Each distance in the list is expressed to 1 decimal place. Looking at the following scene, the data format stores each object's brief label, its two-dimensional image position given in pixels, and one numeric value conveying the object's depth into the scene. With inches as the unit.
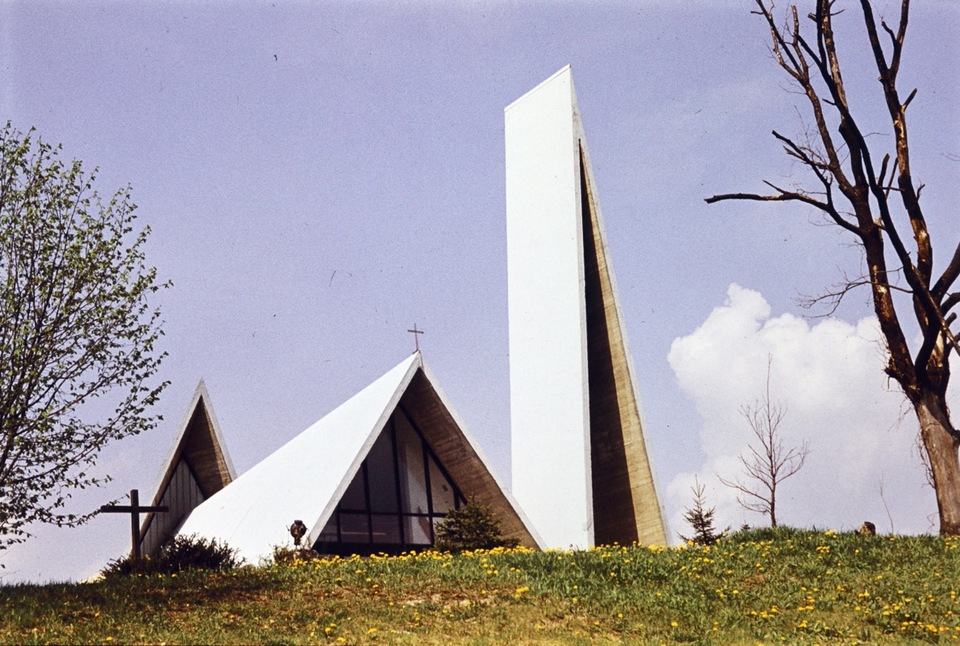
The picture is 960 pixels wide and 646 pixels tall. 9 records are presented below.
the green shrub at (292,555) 710.5
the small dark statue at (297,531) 727.7
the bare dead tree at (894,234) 715.4
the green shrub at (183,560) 660.1
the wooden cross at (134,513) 956.1
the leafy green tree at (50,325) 526.0
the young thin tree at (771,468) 1019.9
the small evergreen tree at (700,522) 975.9
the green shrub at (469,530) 805.9
